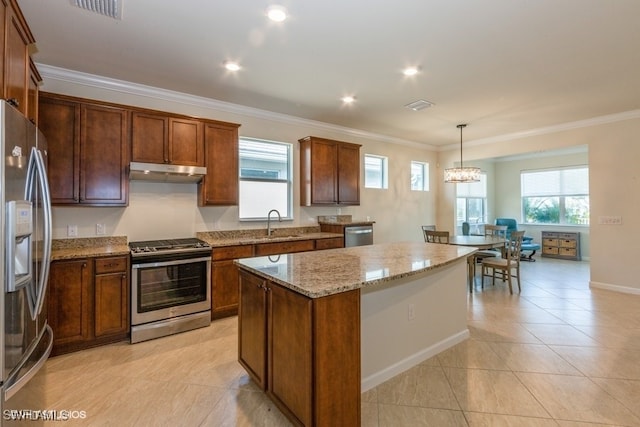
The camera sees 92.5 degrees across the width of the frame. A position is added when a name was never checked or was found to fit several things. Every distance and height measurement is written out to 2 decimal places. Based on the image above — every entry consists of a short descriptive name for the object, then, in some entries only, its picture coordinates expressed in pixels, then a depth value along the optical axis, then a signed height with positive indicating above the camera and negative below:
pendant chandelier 5.34 +0.72
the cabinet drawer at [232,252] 3.56 -0.44
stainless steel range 3.07 -0.76
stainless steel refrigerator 1.38 -0.24
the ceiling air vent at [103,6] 2.18 +1.53
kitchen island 1.66 -0.72
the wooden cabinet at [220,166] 3.80 +0.63
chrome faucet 4.39 -0.09
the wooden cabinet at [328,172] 4.73 +0.70
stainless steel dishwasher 4.77 -0.32
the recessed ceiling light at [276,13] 2.25 +1.53
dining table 4.64 -0.43
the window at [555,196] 7.78 +0.52
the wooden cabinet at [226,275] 3.56 -0.71
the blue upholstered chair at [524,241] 7.51 -0.71
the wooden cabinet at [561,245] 7.68 -0.76
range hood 3.27 +0.49
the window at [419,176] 6.87 +0.90
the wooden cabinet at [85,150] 2.96 +0.67
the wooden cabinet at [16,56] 1.87 +1.07
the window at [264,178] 4.50 +0.57
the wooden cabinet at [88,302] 2.75 -0.81
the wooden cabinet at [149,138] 3.34 +0.87
